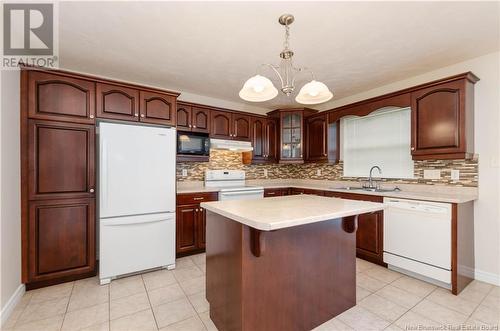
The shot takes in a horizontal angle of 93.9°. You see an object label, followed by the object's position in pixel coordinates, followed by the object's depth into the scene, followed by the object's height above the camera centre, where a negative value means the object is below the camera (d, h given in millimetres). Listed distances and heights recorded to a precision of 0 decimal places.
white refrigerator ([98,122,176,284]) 2467 -369
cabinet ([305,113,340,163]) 4023 +451
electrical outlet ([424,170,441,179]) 2865 -118
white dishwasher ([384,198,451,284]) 2311 -780
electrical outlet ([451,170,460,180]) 2705 -117
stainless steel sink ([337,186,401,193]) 3196 -348
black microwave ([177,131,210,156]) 3428 +330
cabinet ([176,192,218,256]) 3105 -793
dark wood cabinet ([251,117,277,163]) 4254 +485
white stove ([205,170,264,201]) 3482 -334
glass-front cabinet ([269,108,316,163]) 4382 +605
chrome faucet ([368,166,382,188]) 3430 -206
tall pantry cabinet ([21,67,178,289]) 2250 -24
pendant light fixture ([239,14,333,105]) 1695 +575
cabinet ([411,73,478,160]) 2432 +501
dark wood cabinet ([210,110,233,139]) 3781 +674
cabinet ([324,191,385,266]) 2848 -890
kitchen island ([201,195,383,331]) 1464 -703
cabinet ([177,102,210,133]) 3465 +726
